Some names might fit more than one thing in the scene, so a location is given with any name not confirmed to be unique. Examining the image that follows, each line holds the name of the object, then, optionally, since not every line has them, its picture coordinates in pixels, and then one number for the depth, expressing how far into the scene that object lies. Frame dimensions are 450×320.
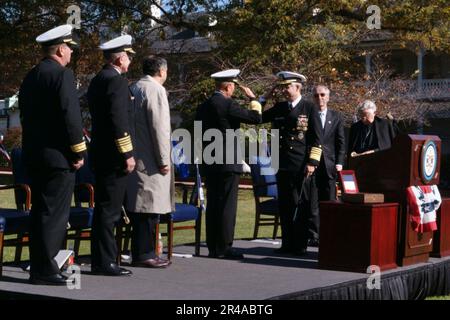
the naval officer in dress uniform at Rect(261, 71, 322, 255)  8.48
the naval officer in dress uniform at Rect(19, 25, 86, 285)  6.20
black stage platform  5.87
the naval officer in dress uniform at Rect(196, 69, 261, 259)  7.95
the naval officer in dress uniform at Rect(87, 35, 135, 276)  6.64
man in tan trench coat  7.26
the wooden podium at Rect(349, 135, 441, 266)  7.50
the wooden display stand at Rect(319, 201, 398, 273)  7.09
